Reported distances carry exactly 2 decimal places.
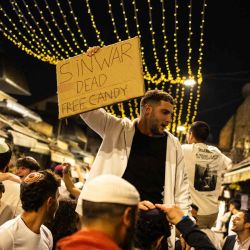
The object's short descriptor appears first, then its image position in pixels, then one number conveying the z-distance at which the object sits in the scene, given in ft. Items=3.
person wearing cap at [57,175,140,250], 7.77
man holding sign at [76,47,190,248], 15.08
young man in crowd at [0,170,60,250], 12.55
